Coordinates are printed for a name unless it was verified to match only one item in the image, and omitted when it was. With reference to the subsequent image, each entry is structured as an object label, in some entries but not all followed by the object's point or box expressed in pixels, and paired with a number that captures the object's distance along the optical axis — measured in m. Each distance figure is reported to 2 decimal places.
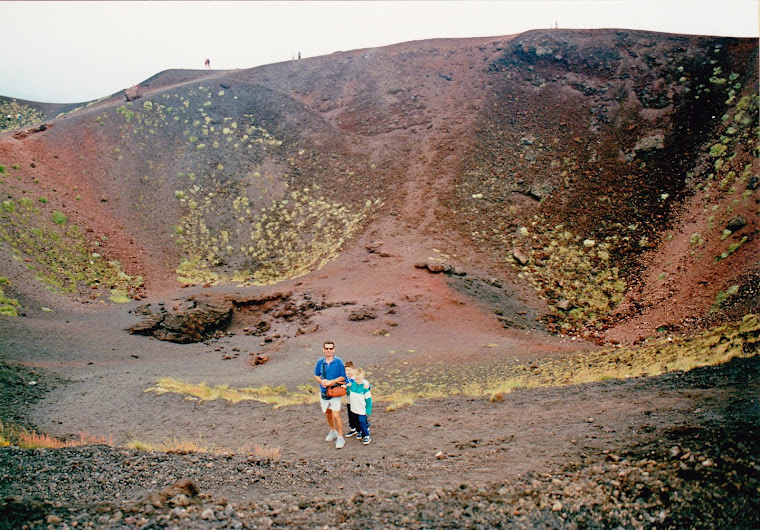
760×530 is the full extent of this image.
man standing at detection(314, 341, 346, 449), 8.41
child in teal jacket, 8.56
